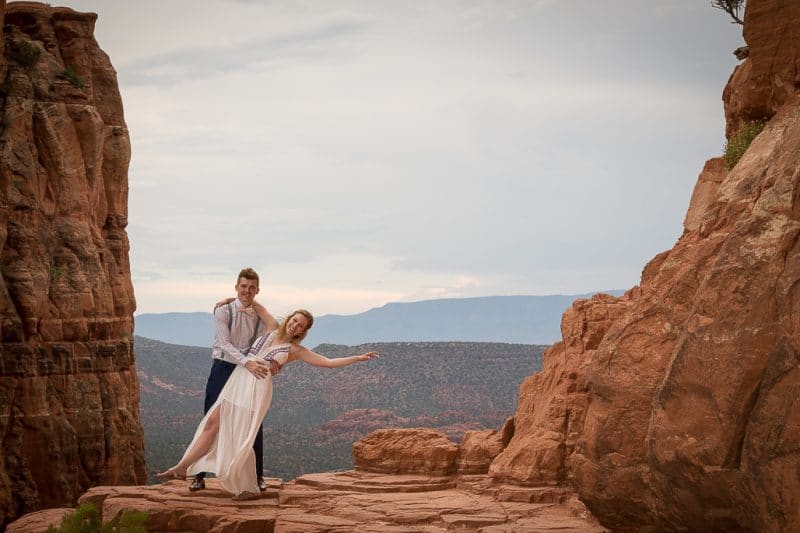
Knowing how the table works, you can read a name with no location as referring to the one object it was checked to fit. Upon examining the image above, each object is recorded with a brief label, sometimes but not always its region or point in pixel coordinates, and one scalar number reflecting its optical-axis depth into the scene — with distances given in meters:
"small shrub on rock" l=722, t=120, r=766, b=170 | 15.88
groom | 17.11
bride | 16.80
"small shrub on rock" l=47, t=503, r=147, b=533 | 13.59
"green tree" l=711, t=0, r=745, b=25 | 21.56
